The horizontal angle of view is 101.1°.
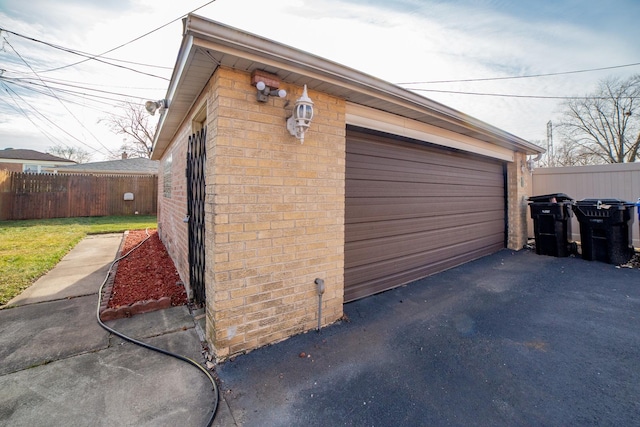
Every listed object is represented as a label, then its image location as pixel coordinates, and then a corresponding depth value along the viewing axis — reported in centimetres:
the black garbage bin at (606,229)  516
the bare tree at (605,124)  1620
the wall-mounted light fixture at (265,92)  225
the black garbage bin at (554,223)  575
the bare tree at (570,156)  1886
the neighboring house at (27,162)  2466
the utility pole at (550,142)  2187
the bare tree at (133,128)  2147
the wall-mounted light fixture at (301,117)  234
